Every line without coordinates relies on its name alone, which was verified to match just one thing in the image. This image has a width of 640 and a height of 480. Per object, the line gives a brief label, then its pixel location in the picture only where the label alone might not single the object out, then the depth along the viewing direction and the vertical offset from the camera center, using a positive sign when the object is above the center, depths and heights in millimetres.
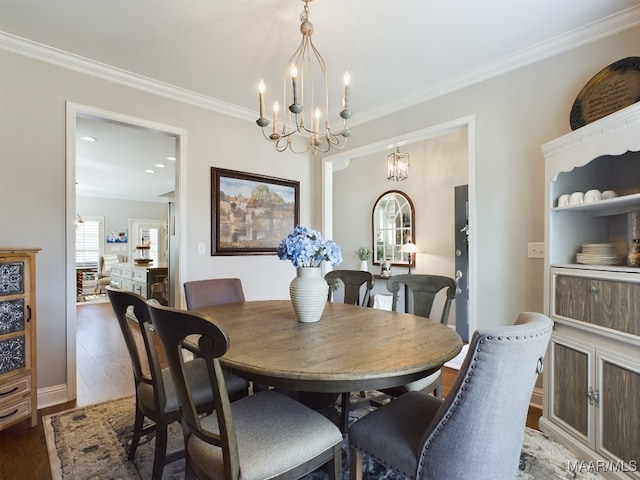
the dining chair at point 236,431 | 979 -677
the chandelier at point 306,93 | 1826 +1401
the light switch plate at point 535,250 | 2392 -59
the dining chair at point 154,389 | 1416 -711
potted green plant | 5586 -241
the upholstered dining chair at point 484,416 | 948 -531
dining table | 1100 -426
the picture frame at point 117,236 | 8883 +157
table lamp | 4844 -106
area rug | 1675 -1187
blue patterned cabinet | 2002 -599
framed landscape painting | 3380 +341
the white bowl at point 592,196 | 1811 +253
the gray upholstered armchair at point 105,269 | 8008 -705
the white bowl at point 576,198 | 1895 +254
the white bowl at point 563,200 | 1977 +252
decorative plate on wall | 1902 +915
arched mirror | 5121 +252
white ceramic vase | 1722 -271
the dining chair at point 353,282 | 2496 -314
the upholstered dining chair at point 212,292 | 2305 -372
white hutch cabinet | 1573 -344
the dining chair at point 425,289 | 2076 -320
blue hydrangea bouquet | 1730 -39
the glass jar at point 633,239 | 1694 +15
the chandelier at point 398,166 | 4895 +1135
